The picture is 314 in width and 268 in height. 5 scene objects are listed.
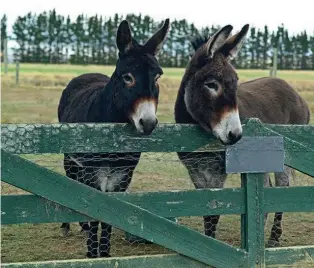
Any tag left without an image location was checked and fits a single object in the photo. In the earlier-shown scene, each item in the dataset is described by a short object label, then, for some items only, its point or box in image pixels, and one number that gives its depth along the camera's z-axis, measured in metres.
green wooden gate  3.74
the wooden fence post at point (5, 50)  39.81
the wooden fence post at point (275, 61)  29.66
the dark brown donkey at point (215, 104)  4.46
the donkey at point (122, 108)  4.44
